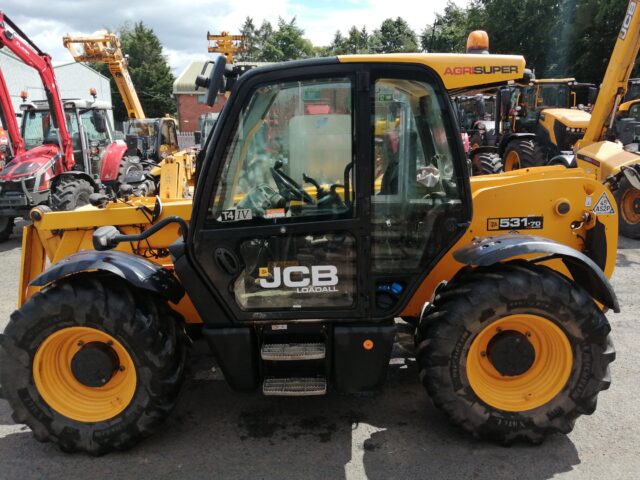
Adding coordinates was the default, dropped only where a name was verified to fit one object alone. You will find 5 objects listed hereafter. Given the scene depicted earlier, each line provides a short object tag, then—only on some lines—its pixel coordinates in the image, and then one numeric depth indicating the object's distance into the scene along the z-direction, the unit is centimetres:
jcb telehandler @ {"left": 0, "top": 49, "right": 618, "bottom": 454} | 297
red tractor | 913
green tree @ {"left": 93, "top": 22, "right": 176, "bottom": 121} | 5000
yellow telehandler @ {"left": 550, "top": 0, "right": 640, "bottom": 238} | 814
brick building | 3897
